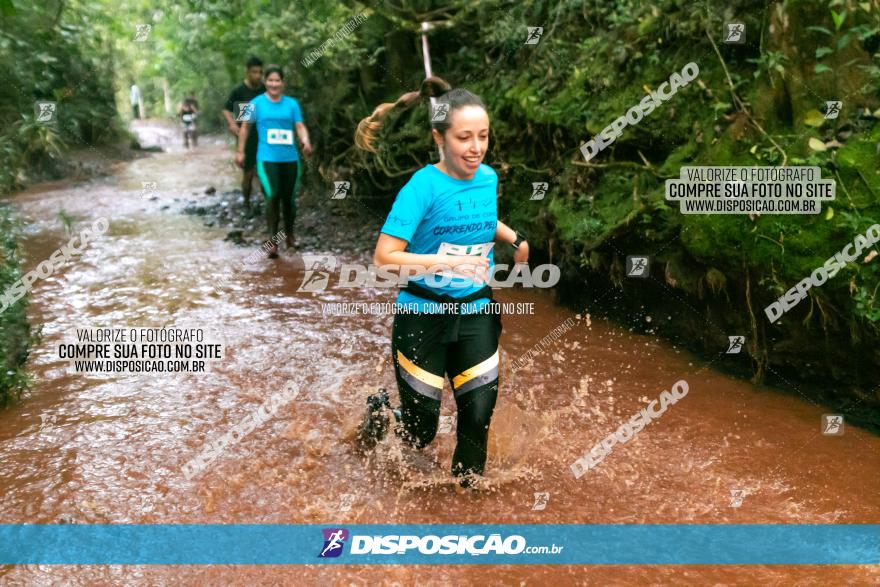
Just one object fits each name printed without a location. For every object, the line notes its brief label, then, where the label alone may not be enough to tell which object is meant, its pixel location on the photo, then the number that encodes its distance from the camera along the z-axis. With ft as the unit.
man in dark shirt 32.40
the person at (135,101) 96.55
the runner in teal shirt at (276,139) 28.43
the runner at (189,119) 78.18
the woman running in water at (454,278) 11.53
